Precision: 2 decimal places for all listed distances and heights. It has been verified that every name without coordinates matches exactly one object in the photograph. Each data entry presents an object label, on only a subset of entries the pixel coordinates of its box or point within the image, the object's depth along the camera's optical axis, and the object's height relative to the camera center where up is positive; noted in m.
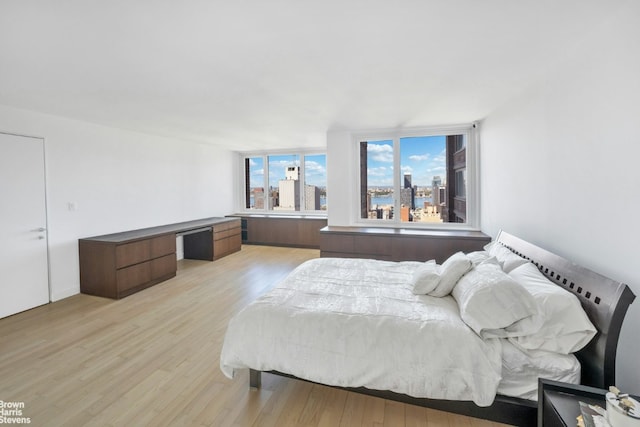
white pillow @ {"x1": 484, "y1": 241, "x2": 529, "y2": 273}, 2.32 -0.49
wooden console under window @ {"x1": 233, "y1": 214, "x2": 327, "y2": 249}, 6.92 -0.61
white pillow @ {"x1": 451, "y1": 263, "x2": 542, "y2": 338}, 1.66 -0.65
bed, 1.58 -0.89
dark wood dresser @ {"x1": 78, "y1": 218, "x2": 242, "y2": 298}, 3.82 -0.76
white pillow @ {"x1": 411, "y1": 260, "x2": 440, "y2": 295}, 2.28 -0.64
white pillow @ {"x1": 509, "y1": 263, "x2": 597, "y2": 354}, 1.58 -0.71
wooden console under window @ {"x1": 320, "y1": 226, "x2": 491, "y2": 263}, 4.12 -0.60
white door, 3.29 -0.21
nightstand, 1.25 -0.94
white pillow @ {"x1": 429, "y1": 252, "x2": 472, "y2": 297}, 2.26 -0.59
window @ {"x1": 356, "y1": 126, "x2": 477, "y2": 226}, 4.89 +0.49
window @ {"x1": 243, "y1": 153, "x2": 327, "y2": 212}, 7.39 +0.65
